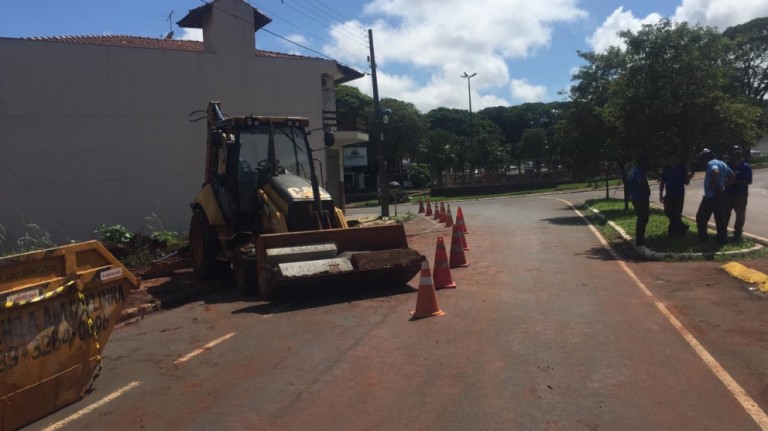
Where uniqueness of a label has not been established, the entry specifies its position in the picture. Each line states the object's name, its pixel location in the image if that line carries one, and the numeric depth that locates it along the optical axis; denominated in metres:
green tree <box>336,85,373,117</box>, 70.38
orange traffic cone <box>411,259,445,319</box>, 8.02
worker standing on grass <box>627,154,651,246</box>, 12.63
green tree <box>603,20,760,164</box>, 13.40
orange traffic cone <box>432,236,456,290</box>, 10.03
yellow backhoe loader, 9.21
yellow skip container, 4.78
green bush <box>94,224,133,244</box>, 16.77
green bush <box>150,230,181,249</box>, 16.45
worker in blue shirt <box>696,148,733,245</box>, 11.82
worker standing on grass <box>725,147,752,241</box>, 12.11
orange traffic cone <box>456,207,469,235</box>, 17.66
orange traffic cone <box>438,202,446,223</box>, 24.11
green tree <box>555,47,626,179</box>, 23.91
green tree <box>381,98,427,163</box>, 68.62
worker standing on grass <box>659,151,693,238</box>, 12.87
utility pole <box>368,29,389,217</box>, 26.80
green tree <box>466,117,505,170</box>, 66.38
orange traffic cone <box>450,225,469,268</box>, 12.40
